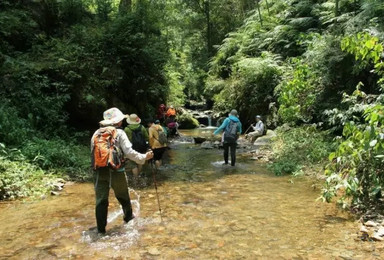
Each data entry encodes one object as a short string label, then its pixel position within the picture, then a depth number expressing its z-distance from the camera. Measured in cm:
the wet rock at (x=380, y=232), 469
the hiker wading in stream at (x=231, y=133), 1097
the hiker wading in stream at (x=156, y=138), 956
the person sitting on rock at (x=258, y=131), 1543
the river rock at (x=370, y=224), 507
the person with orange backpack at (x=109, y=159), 502
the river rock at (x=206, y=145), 1521
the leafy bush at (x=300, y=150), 965
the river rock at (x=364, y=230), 490
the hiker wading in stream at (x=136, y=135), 865
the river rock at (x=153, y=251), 455
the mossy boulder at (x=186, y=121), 2302
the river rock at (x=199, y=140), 1658
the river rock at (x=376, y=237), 459
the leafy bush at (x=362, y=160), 519
